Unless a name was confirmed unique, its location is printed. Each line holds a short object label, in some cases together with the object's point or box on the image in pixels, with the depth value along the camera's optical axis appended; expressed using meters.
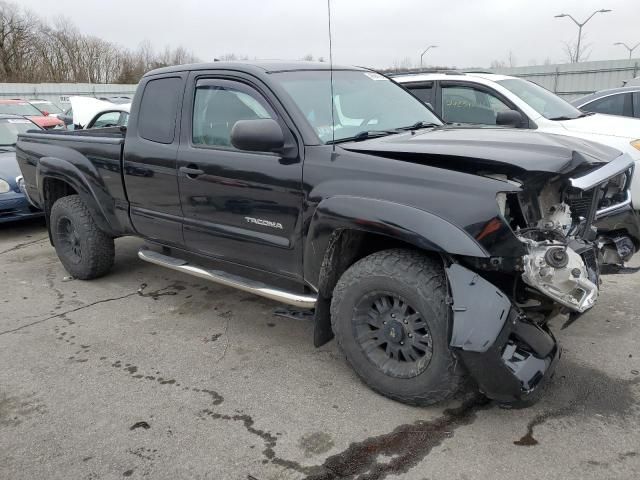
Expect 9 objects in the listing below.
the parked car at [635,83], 10.77
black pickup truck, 2.57
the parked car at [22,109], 12.20
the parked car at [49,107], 19.33
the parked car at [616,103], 8.48
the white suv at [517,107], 5.75
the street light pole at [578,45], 25.13
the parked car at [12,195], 7.00
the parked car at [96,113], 9.48
